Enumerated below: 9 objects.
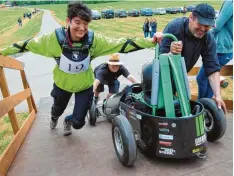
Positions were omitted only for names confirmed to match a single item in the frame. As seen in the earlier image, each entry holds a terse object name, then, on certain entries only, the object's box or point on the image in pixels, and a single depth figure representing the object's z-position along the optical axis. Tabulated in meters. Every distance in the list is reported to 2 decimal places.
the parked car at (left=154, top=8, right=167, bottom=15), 55.78
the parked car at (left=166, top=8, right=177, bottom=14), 55.32
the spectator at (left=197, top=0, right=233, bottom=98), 5.14
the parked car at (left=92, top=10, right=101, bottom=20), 53.97
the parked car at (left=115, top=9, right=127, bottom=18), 56.94
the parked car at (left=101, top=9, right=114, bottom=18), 57.38
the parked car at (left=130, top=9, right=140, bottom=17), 56.70
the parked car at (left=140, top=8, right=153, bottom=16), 55.84
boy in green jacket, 3.78
